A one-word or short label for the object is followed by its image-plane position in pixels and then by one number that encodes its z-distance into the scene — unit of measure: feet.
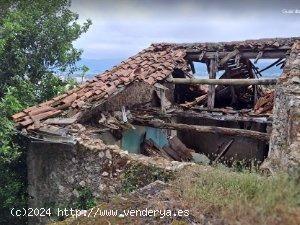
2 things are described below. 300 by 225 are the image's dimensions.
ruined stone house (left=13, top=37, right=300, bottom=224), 27.91
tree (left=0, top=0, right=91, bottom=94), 38.04
